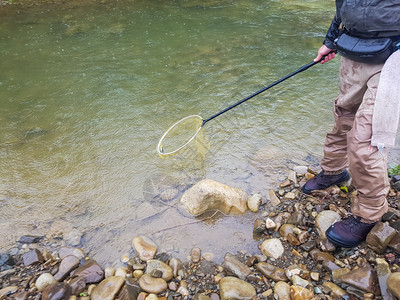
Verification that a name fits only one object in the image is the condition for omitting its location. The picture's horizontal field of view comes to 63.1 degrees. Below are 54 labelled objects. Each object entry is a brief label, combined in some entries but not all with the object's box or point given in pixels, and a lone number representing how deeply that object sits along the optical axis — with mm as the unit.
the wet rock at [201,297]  2191
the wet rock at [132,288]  2297
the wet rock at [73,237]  2875
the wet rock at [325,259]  2338
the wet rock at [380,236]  2297
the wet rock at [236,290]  2168
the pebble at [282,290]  2158
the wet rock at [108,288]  2300
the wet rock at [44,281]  2403
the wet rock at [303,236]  2629
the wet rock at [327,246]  2479
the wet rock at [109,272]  2531
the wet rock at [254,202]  3084
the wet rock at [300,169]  3496
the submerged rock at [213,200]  3057
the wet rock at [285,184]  3301
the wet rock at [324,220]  2660
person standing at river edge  2068
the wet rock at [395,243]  2285
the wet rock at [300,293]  2111
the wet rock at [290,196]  3127
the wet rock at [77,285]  2383
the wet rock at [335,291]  2120
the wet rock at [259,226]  2807
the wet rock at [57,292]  2266
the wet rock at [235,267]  2389
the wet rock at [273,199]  3123
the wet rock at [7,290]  2339
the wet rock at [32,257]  2635
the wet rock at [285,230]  2707
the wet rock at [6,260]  2645
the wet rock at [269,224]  2818
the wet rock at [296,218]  2795
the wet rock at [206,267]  2490
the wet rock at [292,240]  2613
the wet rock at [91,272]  2482
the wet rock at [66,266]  2531
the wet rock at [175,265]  2485
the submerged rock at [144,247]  2675
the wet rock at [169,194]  3301
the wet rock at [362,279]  2079
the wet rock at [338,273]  2239
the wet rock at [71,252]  2725
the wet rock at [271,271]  2312
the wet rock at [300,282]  2225
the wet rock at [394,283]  1905
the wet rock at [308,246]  2547
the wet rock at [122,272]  2520
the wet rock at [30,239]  2871
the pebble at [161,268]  2428
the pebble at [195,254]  2605
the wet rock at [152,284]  2316
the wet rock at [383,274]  1987
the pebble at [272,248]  2564
